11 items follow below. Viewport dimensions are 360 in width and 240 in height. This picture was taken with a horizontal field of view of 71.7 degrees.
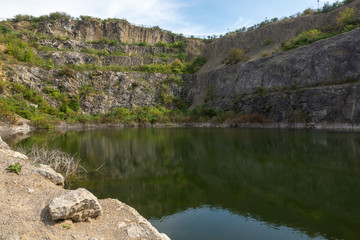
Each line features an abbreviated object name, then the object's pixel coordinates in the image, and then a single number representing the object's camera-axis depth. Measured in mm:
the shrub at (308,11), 59475
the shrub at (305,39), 45562
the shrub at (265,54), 53594
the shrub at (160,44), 77625
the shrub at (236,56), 59888
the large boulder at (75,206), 5293
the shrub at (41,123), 42312
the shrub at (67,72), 56697
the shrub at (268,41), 60009
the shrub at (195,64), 72900
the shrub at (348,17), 43281
